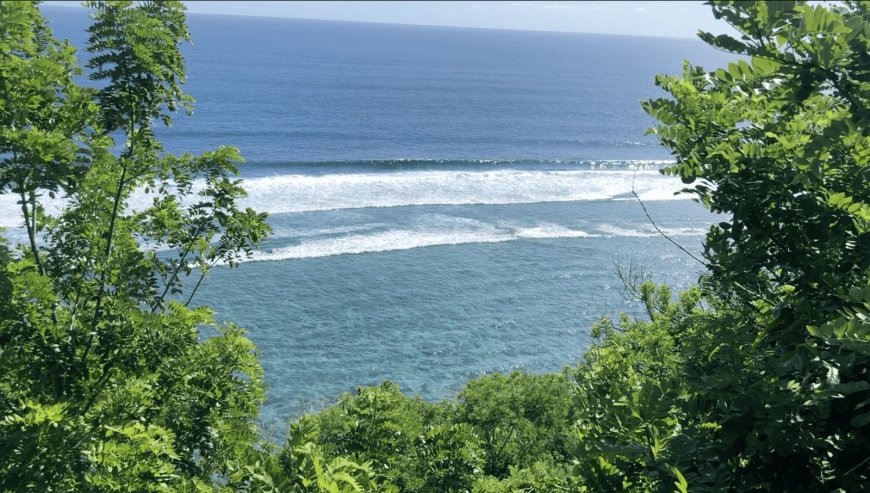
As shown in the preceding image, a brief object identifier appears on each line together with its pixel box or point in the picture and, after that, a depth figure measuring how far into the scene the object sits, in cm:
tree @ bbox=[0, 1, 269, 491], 613
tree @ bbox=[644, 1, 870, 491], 397
